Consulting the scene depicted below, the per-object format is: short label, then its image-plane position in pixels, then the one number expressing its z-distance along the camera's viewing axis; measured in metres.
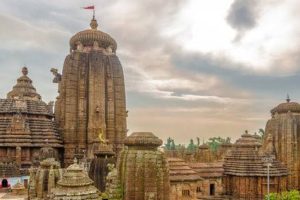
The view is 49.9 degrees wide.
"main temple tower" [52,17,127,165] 42.50
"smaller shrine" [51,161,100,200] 15.00
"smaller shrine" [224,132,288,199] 33.66
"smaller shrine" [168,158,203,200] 28.88
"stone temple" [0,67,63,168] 38.69
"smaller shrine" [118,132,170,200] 15.16
